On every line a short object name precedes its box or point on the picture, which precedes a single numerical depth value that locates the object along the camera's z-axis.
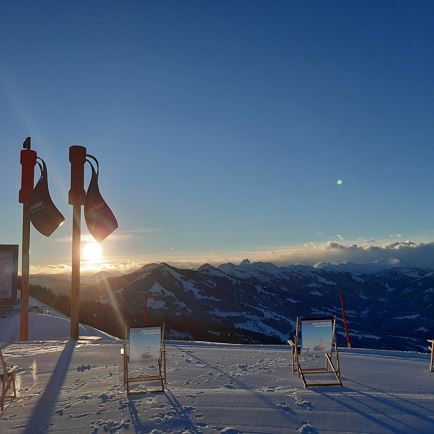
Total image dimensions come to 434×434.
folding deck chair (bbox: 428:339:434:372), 10.05
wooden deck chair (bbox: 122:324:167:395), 8.45
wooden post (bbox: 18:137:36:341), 16.64
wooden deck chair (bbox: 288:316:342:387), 8.97
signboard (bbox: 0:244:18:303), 17.45
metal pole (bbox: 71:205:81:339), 15.00
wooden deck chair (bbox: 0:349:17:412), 7.20
